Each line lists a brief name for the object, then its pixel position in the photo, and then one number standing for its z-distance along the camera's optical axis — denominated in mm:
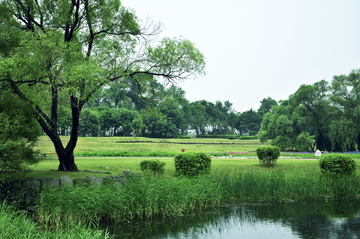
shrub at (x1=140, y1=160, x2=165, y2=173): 13966
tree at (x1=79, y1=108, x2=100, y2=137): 53906
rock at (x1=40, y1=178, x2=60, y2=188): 9875
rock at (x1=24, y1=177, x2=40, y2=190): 9781
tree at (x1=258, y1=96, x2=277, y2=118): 94475
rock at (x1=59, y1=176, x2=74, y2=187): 10230
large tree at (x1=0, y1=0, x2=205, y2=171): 10641
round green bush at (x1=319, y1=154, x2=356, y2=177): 13383
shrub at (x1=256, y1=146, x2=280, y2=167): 17344
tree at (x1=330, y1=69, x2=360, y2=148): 40188
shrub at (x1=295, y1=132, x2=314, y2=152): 42188
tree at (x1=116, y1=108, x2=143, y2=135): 56231
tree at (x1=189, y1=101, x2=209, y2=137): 74688
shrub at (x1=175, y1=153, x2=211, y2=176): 13273
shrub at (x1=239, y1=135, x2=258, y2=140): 63212
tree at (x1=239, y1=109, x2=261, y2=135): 86500
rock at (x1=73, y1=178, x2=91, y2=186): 10414
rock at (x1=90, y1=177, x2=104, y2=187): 10291
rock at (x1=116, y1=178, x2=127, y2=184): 11111
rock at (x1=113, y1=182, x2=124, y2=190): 9680
